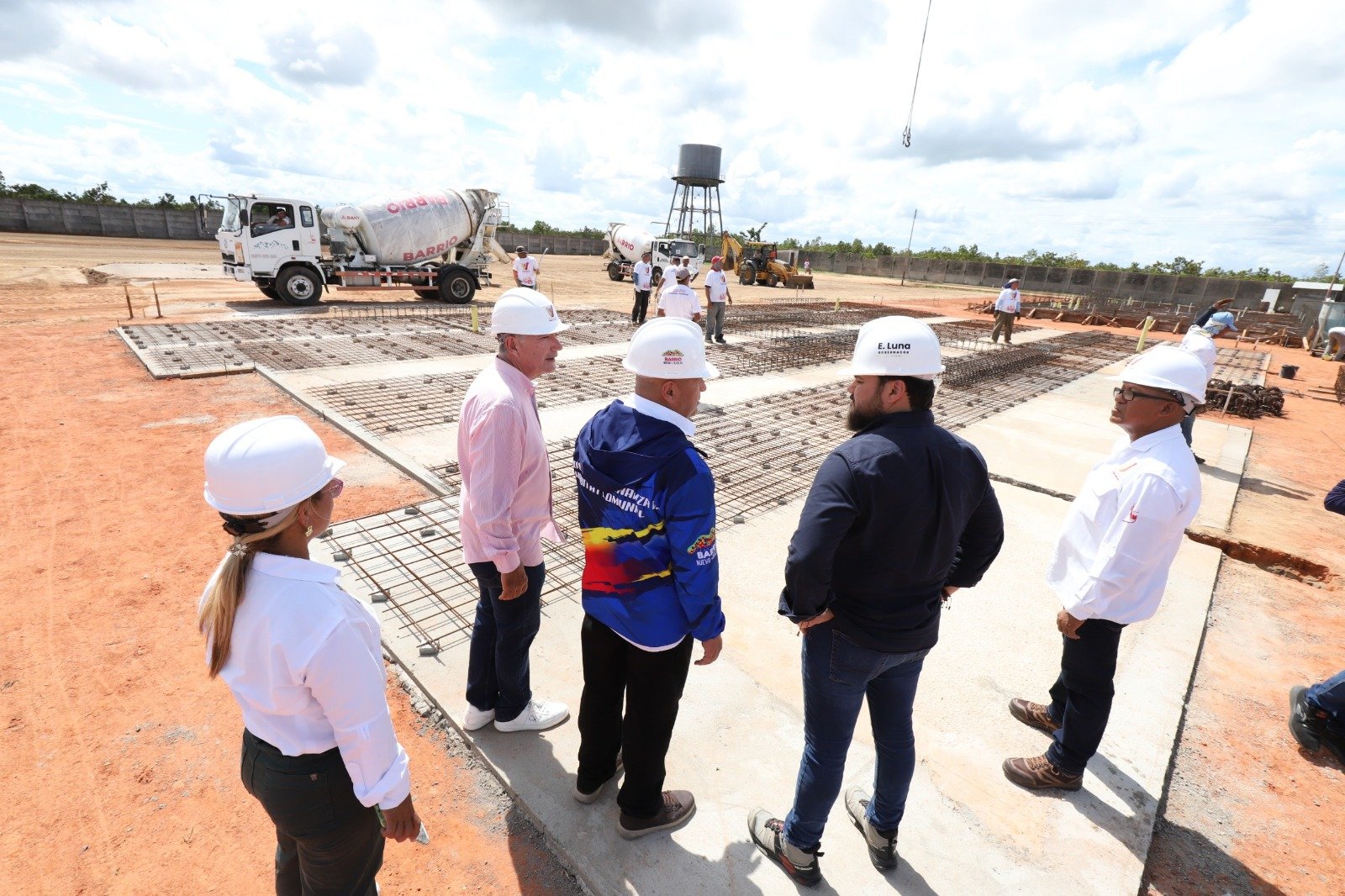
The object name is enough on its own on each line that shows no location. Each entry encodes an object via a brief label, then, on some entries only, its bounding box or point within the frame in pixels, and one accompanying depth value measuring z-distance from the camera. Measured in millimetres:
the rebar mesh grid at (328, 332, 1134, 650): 3932
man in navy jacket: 1818
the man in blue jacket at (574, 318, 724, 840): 1963
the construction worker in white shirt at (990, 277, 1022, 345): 15781
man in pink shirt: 2371
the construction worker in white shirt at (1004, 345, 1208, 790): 2338
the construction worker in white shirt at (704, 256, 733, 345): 12305
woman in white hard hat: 1392
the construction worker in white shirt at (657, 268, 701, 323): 8914
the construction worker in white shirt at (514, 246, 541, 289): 14359
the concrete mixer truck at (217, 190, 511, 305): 14352
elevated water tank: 48312
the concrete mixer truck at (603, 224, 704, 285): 27703
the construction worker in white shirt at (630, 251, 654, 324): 14922
